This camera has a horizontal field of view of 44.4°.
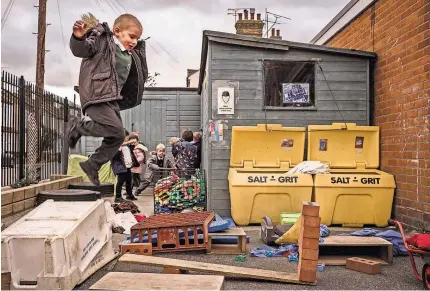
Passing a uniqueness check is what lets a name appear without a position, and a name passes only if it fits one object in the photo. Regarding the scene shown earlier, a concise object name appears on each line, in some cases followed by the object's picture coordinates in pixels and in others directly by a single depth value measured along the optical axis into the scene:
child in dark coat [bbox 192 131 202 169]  12.32
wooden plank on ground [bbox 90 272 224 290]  4.65
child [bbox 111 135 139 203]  12.06
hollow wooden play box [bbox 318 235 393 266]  6.27
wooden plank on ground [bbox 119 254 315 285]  5.32
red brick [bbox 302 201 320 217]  5.07
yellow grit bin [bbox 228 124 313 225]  8.98
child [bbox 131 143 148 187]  13.33
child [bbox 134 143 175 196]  13.64
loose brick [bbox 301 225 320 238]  5.11
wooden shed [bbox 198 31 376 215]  9.95
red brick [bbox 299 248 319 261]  5.14
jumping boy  3.80
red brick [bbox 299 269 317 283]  5.25
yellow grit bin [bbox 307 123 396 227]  8.88
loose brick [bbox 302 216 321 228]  5.07
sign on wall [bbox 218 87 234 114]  9.93
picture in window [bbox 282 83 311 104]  10.04
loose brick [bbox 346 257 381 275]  5.85
